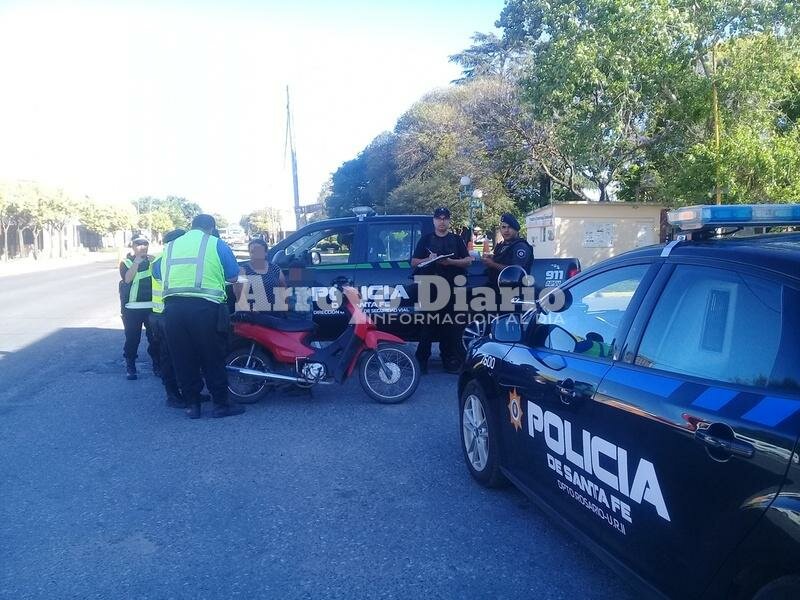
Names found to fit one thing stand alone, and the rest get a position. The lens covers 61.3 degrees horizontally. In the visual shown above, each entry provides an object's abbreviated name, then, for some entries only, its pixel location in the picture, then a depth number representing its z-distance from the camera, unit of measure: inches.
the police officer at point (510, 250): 291.9
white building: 839.1
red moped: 263.0
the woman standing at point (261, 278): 287.0
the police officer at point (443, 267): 298.7
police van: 312.2
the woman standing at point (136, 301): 310.3
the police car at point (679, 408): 85.7
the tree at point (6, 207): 1514.5
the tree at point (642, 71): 609.0
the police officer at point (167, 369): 266.8
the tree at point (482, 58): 1722.3
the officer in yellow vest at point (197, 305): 237.3
